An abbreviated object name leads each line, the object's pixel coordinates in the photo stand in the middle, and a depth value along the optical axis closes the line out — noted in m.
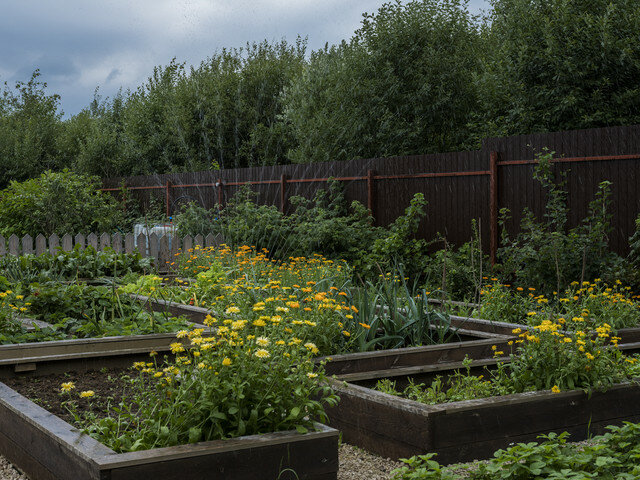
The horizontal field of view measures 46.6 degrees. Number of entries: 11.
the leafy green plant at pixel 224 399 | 3.08
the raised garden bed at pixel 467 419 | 3.77
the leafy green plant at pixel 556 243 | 8.70
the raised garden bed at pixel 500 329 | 5.99
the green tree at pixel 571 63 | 13.62
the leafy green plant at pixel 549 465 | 3.14
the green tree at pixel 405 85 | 18.25
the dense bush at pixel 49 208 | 15.20
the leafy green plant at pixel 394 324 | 5.30
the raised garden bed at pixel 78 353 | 4.86
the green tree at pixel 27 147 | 30.42
